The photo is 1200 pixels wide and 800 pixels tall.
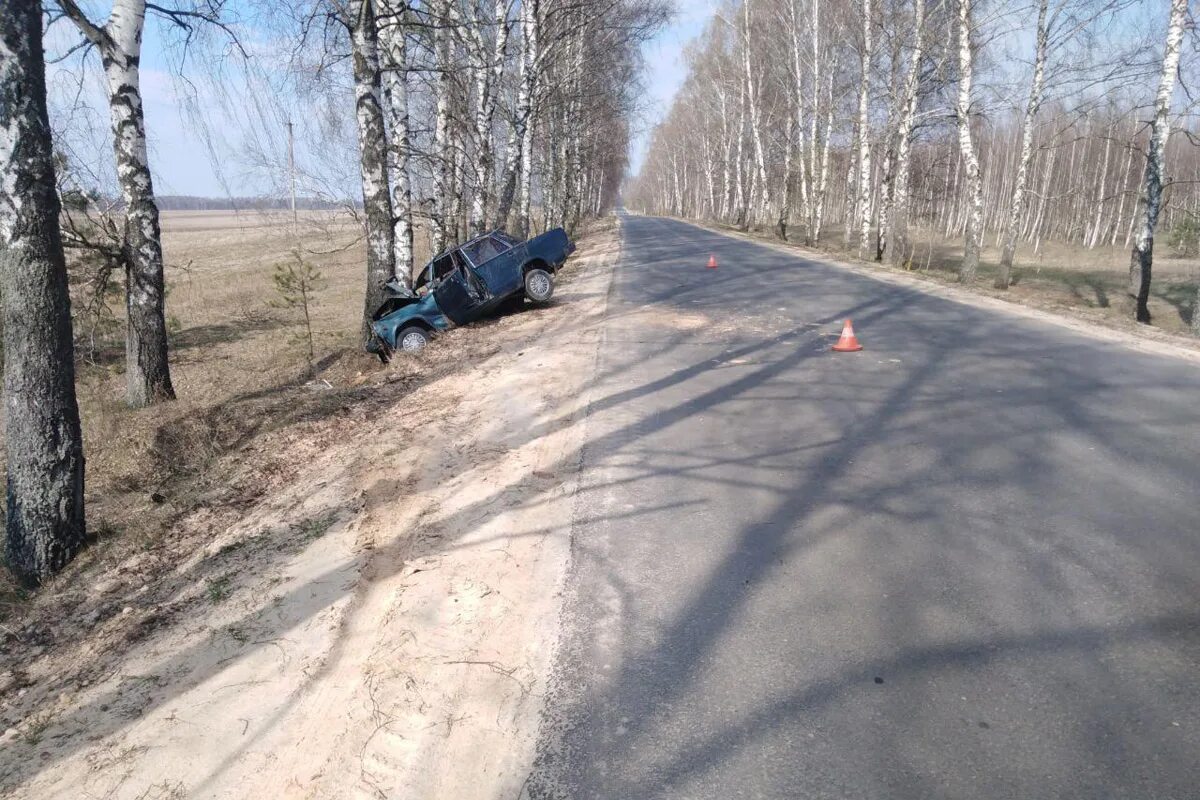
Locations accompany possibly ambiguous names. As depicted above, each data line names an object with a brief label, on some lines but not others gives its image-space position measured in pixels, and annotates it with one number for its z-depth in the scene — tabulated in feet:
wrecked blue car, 40.32
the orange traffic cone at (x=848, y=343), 28.99
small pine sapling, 40.01
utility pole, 43.73
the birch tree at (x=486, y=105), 54.85
